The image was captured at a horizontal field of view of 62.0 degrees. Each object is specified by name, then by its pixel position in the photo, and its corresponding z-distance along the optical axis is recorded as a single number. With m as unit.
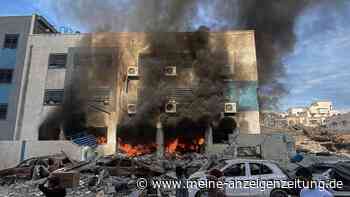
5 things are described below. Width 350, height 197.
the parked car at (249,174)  8.18
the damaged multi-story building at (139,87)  20.56
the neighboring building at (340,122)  52.90
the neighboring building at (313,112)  78.12
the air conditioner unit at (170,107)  20.56
